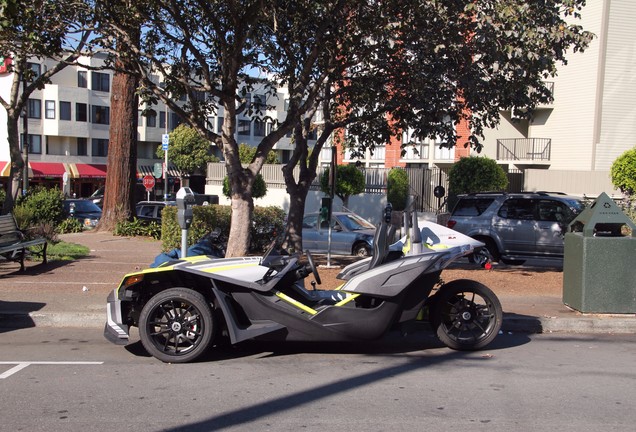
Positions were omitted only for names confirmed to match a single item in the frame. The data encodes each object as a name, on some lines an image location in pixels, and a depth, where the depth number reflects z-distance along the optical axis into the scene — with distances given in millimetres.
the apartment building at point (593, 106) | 30031
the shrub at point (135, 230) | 19594
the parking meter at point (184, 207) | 8375
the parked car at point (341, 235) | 16797
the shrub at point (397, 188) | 28703
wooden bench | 11344
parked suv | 14961
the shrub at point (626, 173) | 24094
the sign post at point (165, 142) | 31594
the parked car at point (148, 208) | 24656
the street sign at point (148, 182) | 34809
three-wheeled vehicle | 6523
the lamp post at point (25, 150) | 19834
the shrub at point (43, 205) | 19203
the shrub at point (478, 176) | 26219
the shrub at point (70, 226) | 20328
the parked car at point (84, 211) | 22625
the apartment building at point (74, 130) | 49469
